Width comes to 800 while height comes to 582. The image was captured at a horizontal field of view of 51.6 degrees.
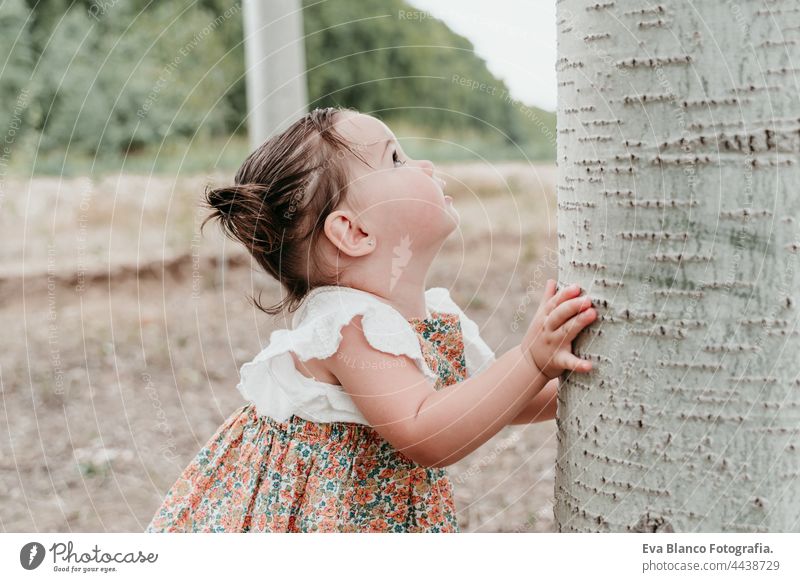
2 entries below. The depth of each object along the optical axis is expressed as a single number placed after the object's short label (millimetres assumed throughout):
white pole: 4797
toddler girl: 1737
